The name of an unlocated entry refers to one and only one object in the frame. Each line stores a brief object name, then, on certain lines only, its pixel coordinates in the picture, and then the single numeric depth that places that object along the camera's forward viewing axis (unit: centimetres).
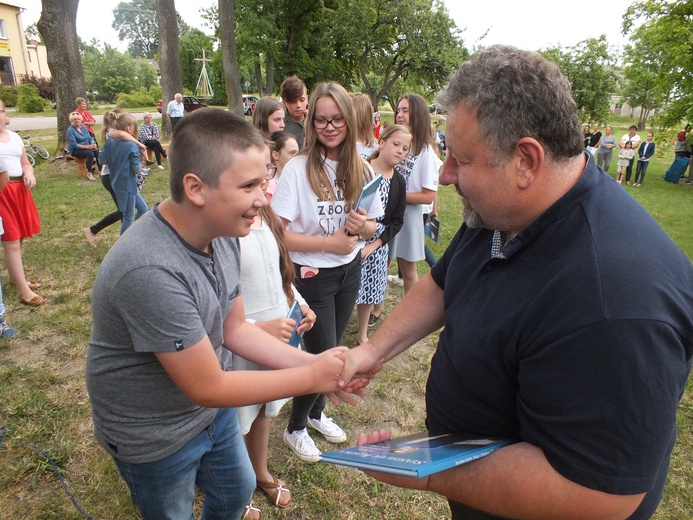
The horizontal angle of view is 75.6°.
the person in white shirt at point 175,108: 1472
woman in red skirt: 456
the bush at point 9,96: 3372
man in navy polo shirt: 95
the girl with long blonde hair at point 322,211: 277
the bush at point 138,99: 4076
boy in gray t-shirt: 132
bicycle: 1221
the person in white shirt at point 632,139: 1461
